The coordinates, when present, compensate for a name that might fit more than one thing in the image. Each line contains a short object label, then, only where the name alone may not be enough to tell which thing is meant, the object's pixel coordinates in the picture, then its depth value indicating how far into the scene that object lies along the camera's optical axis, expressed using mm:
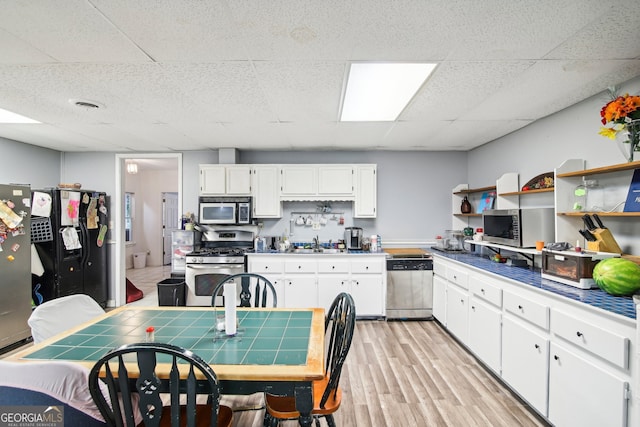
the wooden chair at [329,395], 1540
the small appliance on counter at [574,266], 1993
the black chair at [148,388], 1142
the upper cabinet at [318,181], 4305
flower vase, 1872
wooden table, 1306
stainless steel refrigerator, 3029
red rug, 4824
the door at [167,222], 7957
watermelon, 1760
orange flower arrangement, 1839
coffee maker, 4309
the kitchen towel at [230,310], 1612
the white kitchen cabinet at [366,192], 4316
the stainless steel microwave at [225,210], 4242
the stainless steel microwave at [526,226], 2680
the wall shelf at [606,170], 1916
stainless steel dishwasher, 3943
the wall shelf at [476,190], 3775
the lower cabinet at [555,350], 1495
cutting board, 3980
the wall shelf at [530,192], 2789
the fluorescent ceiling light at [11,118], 2865
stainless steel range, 4031
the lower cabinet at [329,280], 3955
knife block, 2100
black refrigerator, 3539
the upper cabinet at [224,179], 4281
